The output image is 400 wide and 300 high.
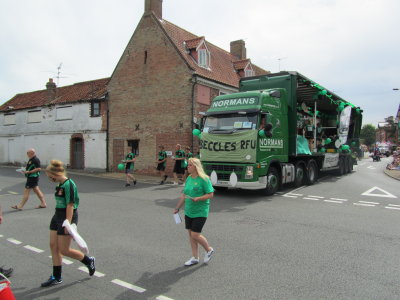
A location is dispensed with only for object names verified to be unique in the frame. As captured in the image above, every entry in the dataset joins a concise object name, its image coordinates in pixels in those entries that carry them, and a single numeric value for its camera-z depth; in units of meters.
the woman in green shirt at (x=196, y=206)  4.58
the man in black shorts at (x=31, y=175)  8.51
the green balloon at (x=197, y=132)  11.57
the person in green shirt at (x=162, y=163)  14.34
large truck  10.24
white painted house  22.55
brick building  18.16
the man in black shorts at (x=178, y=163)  14.24
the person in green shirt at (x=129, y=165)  13.70
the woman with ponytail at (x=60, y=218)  3.96
